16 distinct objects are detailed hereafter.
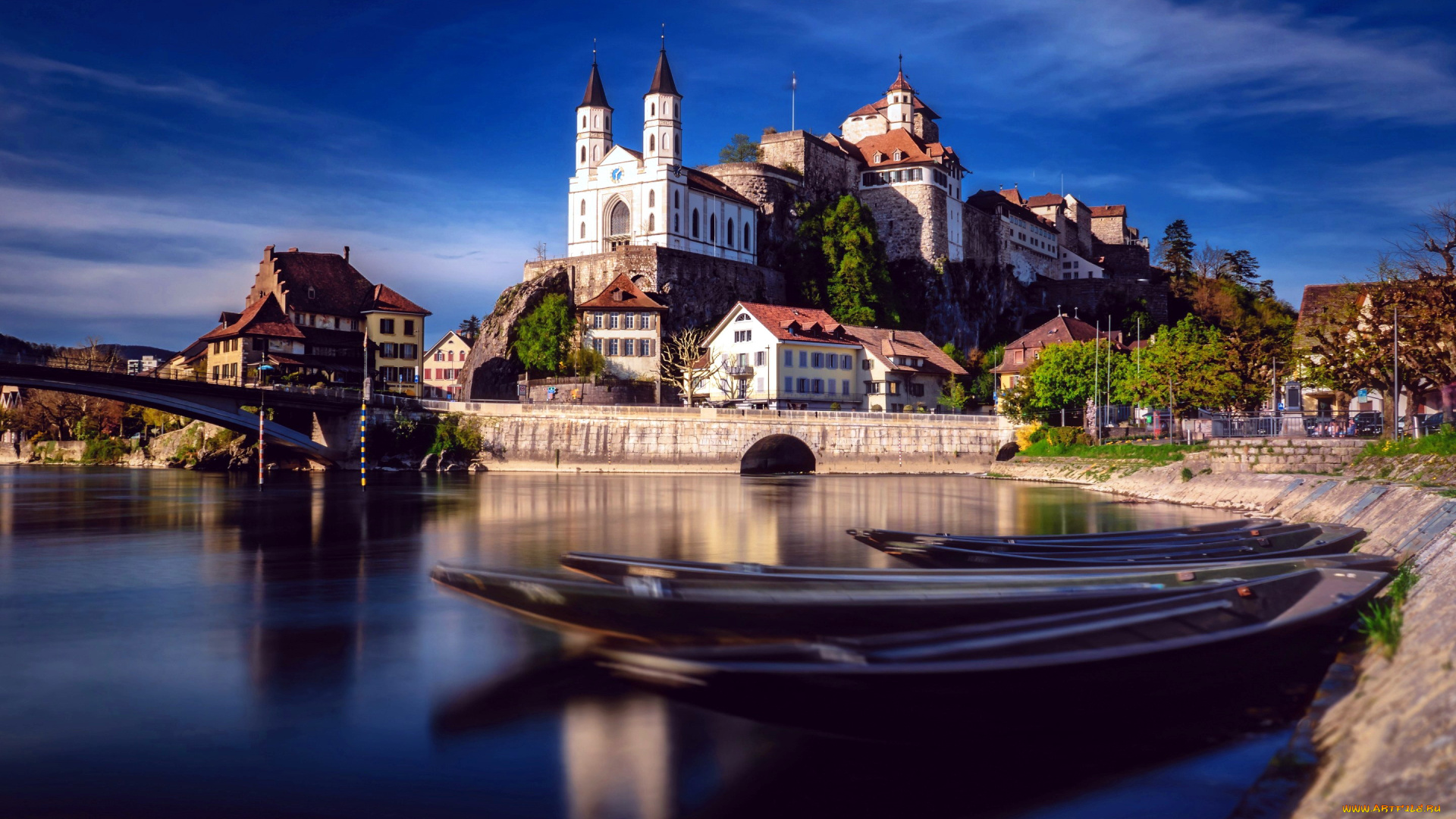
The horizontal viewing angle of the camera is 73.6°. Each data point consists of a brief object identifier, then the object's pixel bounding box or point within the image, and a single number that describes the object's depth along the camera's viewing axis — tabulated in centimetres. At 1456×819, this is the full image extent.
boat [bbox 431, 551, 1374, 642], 1074
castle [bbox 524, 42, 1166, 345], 8244
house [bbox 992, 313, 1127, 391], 8144
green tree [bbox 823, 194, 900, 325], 8919
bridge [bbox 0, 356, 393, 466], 5184
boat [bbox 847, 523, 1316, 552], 1686
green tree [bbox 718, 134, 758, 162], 12286
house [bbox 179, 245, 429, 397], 7944
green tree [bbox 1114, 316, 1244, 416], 5238
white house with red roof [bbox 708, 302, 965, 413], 7212
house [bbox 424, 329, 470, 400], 11175
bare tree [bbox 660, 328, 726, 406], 7462
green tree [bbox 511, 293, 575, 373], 7594
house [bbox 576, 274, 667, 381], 7650
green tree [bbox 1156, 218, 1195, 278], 12500
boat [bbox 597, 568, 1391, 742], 971
